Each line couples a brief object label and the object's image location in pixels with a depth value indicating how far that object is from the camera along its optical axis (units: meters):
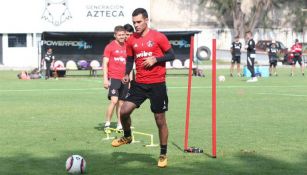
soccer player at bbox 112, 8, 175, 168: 11.08
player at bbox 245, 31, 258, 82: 34.62
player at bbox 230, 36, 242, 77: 40.09
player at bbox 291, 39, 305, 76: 42.44
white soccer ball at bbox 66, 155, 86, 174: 10.35
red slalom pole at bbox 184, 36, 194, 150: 12.56
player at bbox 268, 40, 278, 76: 40.84
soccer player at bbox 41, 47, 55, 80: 39.50
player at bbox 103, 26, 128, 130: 15.36
